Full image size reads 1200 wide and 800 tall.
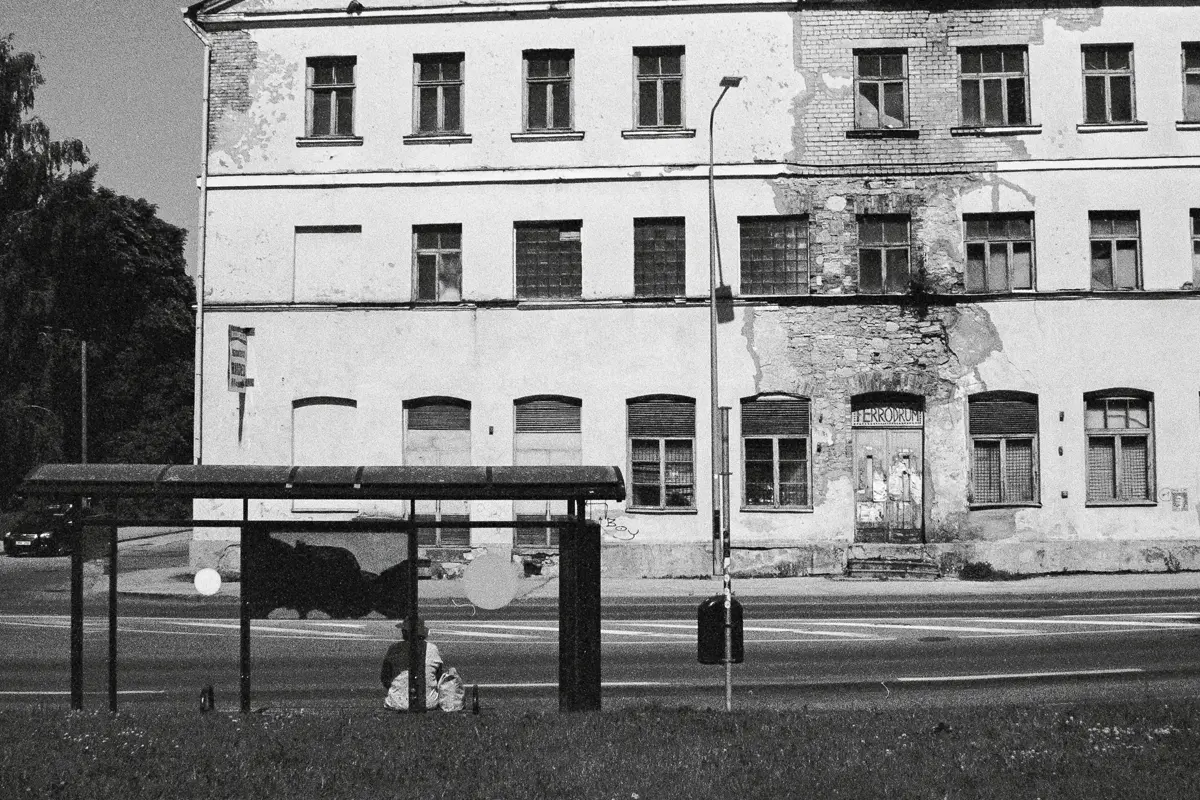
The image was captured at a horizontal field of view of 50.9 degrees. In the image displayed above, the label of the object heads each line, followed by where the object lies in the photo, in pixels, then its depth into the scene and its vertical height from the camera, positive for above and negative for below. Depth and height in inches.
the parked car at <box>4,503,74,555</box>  1503.4 -63.2
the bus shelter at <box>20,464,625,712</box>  416.5 -4.2
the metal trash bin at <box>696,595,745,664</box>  437.1 -55.0
